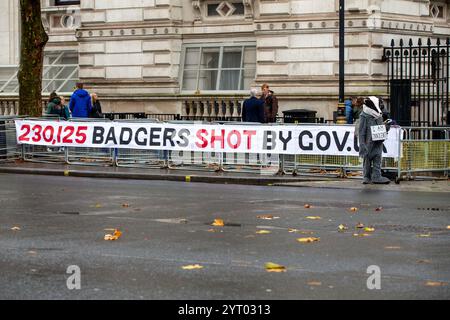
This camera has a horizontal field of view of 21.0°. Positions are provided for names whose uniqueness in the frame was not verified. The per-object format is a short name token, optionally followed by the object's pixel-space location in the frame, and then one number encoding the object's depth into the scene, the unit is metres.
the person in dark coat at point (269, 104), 30.09
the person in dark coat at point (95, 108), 33.78
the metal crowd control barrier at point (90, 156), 29.30
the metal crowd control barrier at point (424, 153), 25.14
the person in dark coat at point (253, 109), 29.00
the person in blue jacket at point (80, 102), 33.00
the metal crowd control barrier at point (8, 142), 30.59
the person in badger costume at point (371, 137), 23.92
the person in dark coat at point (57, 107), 33.69
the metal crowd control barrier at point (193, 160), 27.41
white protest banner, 25.55
